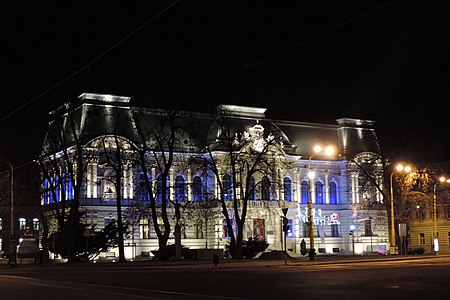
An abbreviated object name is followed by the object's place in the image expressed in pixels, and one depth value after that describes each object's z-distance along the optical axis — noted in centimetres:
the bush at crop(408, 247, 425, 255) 6987
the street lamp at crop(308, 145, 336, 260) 5519
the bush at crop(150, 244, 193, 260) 6347
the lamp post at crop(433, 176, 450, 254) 6812
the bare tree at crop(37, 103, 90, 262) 6431
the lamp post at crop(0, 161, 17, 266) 5770
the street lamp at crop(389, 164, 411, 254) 6894
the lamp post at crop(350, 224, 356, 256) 10125
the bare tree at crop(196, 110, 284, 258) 8444
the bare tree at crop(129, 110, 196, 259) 6444
